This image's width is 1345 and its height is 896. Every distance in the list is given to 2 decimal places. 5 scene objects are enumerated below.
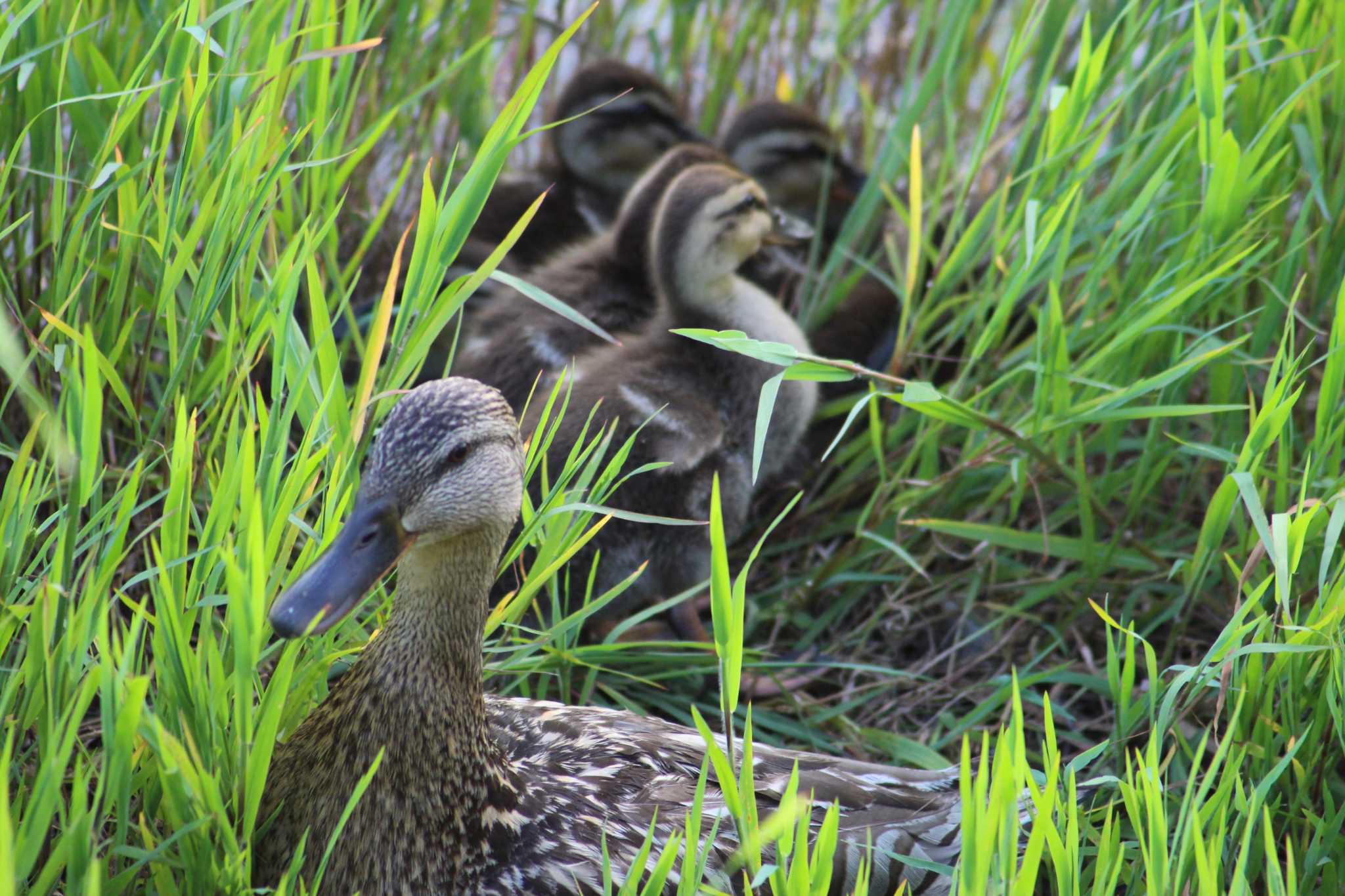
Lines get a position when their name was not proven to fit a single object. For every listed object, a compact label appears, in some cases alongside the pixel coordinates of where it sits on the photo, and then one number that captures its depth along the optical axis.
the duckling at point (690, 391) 4.19
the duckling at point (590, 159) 5.74
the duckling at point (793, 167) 5.89
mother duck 2.60
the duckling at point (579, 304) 4.66
